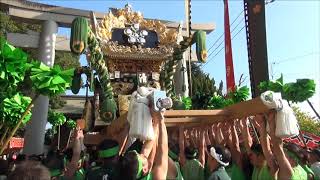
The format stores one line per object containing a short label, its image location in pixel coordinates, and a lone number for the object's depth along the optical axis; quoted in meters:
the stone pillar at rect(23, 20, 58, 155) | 11.50
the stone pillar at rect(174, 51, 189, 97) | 12.20
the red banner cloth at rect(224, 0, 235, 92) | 11.11
